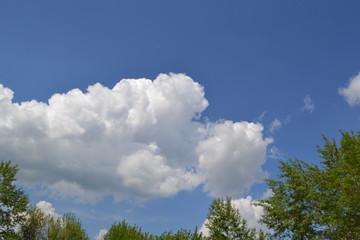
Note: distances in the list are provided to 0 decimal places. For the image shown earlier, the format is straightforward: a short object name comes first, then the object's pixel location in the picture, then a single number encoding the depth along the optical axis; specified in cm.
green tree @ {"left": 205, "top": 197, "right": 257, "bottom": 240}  4541
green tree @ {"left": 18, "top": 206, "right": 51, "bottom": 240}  5712
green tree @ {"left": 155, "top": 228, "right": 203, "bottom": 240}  4138
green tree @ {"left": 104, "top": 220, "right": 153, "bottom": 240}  4540
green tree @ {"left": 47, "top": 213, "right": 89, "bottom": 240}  5616
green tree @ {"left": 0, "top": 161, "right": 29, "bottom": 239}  5059
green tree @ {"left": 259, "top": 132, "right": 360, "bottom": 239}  2619
